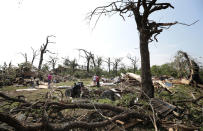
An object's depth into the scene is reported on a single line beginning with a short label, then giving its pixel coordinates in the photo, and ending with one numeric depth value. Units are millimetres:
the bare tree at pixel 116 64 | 58378
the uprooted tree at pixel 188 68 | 9750
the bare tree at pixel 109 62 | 58412
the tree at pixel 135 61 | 57528
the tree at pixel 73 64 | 47344
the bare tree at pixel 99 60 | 57969
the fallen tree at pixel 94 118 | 2209
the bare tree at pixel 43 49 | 24992
